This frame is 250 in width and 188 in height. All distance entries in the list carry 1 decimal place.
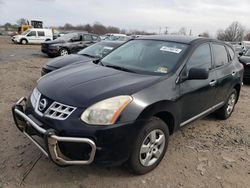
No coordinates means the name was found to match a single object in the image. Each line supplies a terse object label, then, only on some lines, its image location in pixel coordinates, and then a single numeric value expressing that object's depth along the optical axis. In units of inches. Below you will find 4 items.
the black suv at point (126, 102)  71.4
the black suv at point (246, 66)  251.6
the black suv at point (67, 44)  401.1
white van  763.6
